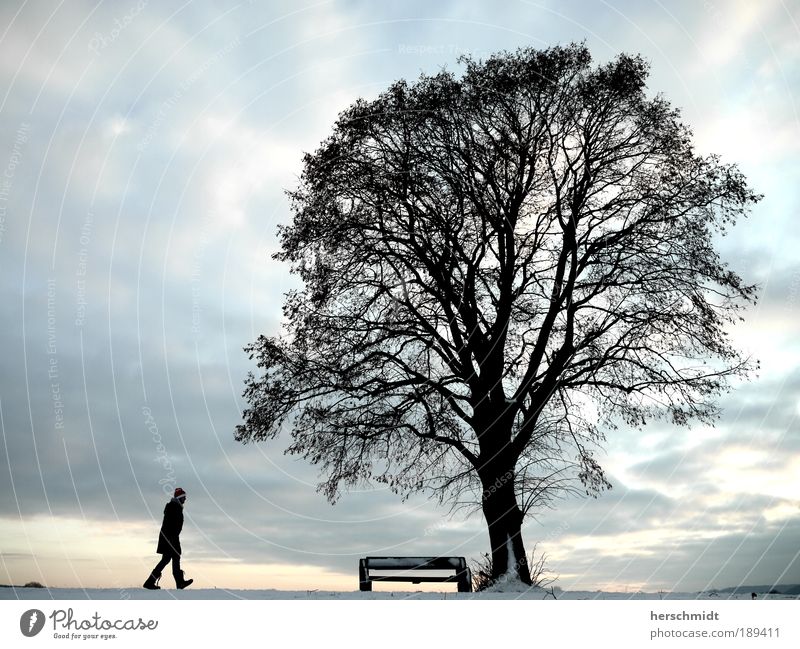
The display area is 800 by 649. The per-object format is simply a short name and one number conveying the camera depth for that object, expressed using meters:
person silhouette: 14.36
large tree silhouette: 18.14
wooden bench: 15.65
